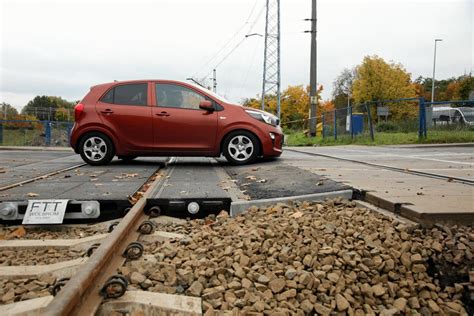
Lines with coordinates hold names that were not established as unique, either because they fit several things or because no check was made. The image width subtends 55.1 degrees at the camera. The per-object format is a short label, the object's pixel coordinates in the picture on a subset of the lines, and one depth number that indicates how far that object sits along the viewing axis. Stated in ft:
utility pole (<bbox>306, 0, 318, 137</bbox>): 81.46
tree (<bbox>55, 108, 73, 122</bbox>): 138.00
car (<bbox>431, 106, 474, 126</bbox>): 56.70
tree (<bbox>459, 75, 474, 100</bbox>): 182.94
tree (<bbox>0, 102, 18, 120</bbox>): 109.81
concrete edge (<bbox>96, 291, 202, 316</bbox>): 8.25
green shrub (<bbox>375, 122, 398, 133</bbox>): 68.38
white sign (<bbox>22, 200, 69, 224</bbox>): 14.61
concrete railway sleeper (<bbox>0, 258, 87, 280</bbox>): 10.36
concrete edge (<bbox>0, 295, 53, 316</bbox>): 8.04
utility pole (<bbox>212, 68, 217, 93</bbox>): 191.50
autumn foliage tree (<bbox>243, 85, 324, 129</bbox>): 221.66
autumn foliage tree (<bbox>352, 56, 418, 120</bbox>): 183.93
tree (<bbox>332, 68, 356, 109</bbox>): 256.34
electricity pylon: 122.97
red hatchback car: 27.78
